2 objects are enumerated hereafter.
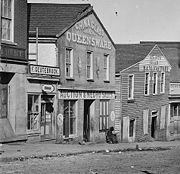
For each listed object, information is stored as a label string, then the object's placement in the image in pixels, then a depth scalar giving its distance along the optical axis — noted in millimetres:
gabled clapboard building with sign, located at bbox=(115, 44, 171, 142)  34778
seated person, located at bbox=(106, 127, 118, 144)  32175
